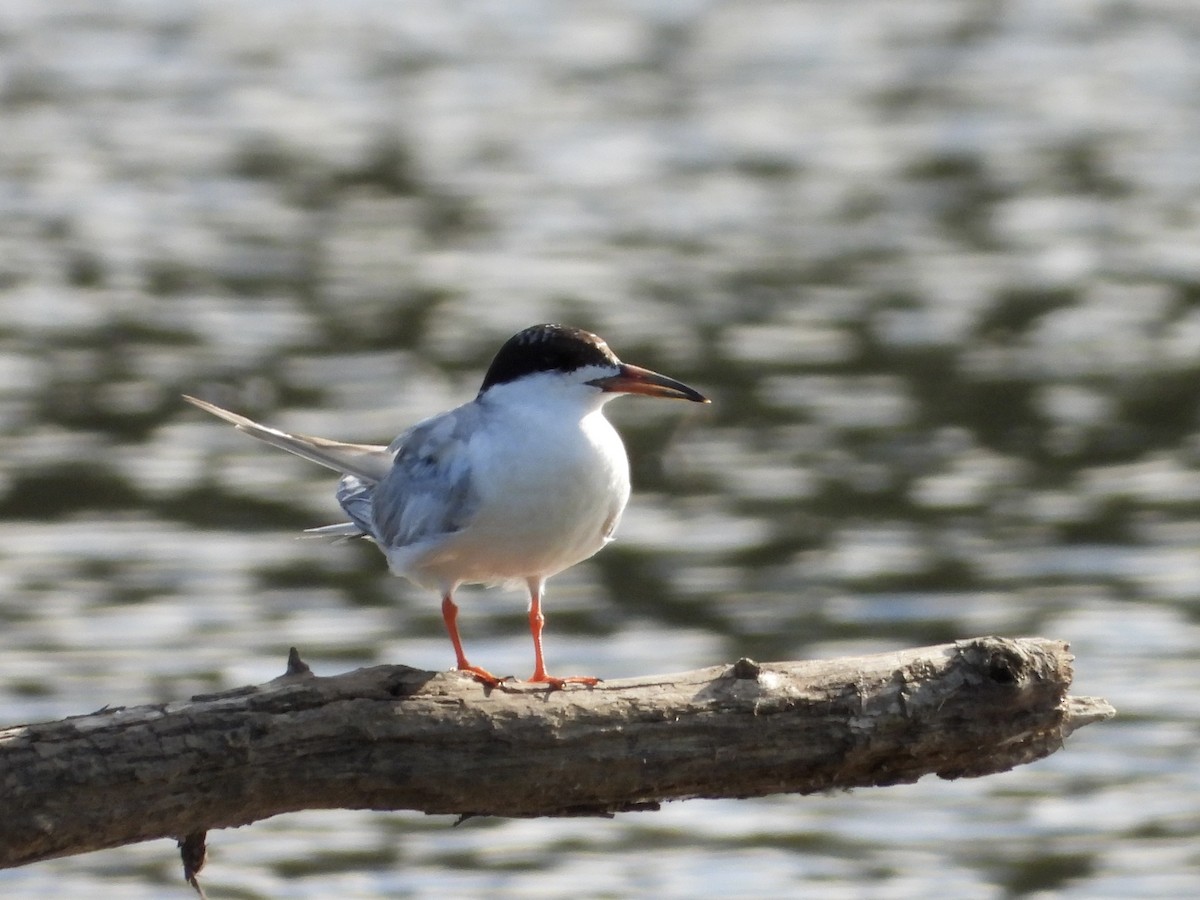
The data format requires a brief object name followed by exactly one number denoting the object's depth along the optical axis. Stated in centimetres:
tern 1210
